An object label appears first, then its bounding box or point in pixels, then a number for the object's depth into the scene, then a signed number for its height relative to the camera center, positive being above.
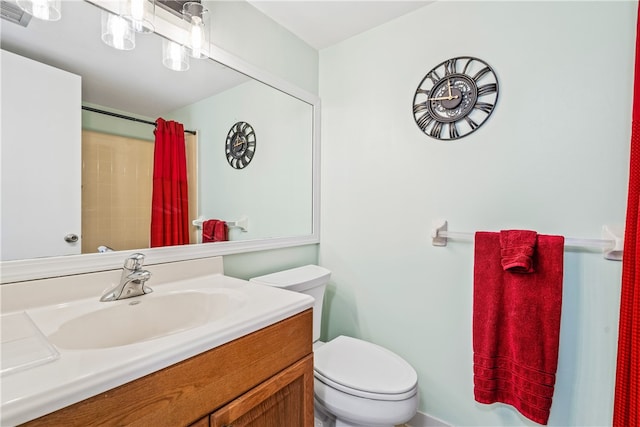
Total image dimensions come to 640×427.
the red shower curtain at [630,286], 0.92 -0.24
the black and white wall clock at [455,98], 1.27 +0.52
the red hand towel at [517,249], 1.08 -0.15
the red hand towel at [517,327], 1.07 -0.46
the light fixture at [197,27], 1.12 +0.71
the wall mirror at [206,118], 0.88 +0.39
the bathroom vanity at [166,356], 0.49 -0.33
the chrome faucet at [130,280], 0.90 -0.24
